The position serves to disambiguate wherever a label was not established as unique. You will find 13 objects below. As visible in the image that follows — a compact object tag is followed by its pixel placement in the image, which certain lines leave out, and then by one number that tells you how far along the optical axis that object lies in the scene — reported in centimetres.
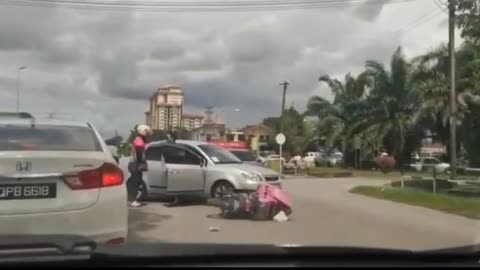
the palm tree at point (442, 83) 2577
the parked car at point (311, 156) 6360
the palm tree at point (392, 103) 4544
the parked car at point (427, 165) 4670
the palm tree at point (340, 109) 5075
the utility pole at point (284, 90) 6506
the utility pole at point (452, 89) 2470
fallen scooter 1295
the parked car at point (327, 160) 6137
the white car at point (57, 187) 571
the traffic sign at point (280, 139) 4119
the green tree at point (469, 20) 2088
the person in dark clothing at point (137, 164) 1561
